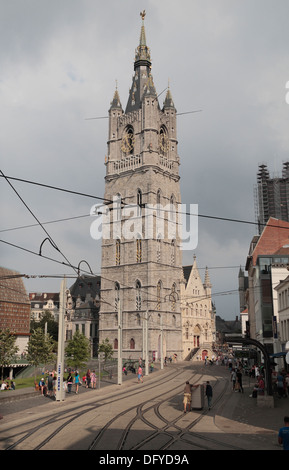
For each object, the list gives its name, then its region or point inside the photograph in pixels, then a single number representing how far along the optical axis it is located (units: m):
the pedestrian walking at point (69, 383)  28.45
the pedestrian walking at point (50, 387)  27.15
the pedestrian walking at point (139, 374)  35.50
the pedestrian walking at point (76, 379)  28.59
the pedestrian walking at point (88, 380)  31.84
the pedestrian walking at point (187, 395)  20.07
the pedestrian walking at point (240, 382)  27.61
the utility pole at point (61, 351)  24.39
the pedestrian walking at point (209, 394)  21.31
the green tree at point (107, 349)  51.70
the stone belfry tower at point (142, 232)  69.25
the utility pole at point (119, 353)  33.47
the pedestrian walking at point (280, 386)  23.83
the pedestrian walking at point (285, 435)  9.36
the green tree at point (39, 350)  39.53
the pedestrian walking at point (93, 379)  31.11
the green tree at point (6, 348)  44.96
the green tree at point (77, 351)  40.47
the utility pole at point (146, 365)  43.38
